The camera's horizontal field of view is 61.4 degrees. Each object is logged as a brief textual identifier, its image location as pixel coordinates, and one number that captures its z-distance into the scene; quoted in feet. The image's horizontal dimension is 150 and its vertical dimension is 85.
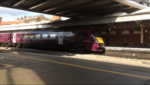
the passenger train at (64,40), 47.99
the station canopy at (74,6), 55.16
